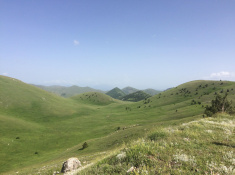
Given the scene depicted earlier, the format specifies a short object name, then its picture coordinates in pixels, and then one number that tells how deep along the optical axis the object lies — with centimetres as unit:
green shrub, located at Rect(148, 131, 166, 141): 1127
